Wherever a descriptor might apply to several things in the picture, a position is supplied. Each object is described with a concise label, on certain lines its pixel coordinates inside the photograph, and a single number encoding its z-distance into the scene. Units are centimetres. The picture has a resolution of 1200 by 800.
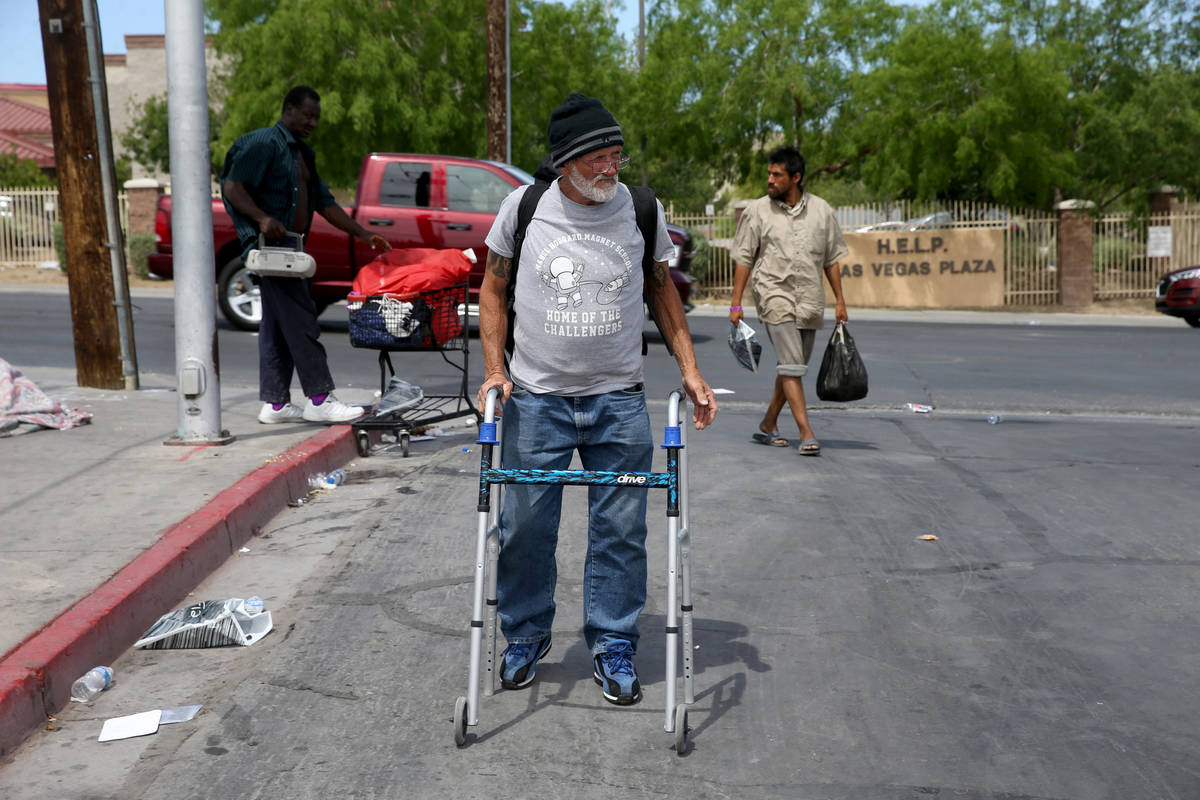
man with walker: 406
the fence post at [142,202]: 2881
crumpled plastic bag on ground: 481
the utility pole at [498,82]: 2334
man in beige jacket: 839
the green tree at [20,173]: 3841
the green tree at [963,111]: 2798
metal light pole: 771
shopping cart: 820
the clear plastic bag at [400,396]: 887
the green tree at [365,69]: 2889
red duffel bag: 823
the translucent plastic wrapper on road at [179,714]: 405
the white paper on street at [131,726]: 395
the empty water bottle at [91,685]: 431
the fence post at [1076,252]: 2722
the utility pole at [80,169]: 959
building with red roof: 4912
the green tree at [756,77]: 3112
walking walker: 376
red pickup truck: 1505
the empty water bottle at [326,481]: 753
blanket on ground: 826
